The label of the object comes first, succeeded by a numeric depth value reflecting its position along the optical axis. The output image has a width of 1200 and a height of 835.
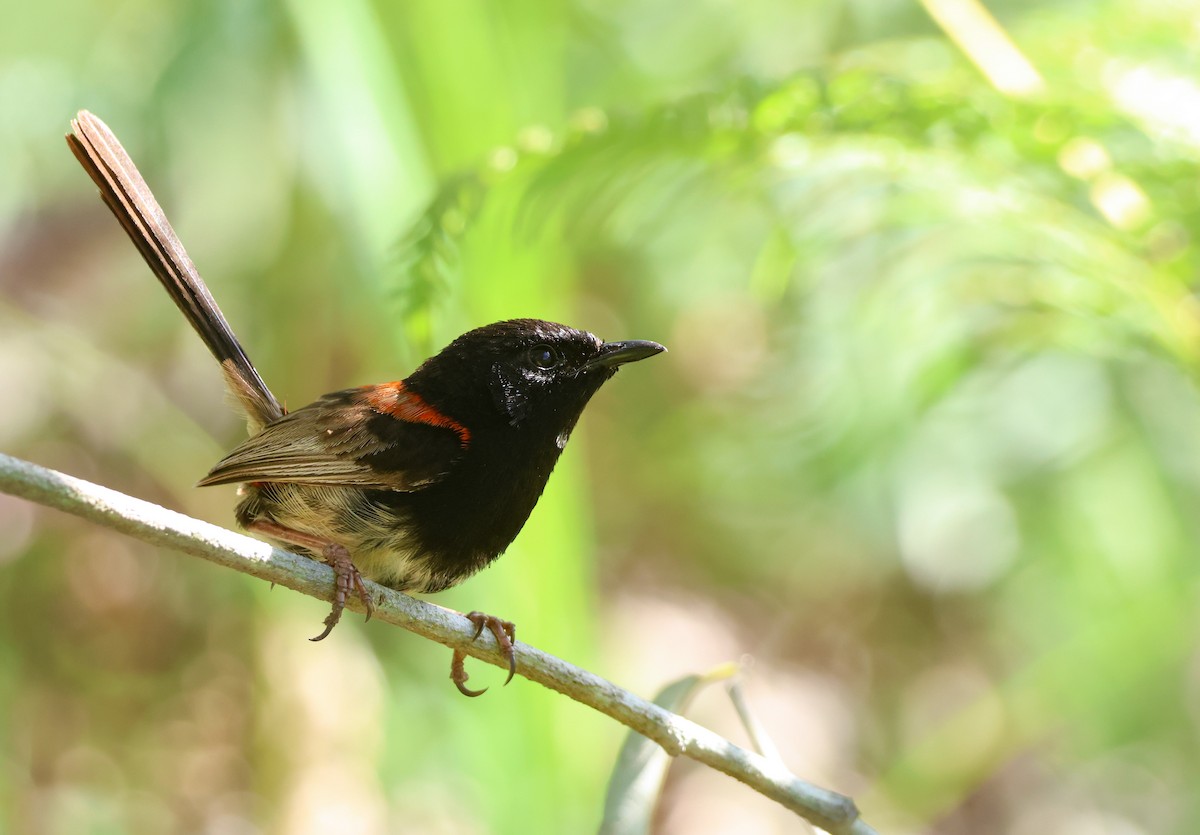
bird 1.83
